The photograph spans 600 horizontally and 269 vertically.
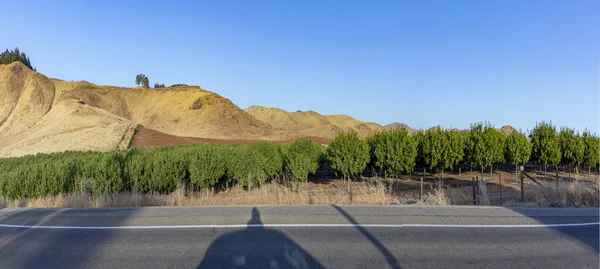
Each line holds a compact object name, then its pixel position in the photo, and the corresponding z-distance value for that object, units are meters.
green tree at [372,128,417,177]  29.58
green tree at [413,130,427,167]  31.99
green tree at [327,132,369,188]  29.05
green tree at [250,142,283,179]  29.12
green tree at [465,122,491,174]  30.98
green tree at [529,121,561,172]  33.00
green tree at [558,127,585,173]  33.88
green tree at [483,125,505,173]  31.03
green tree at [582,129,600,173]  34.72
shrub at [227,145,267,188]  25.89
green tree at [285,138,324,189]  29.11
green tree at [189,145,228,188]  22.92
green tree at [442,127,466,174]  30.52
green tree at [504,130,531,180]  32.22
